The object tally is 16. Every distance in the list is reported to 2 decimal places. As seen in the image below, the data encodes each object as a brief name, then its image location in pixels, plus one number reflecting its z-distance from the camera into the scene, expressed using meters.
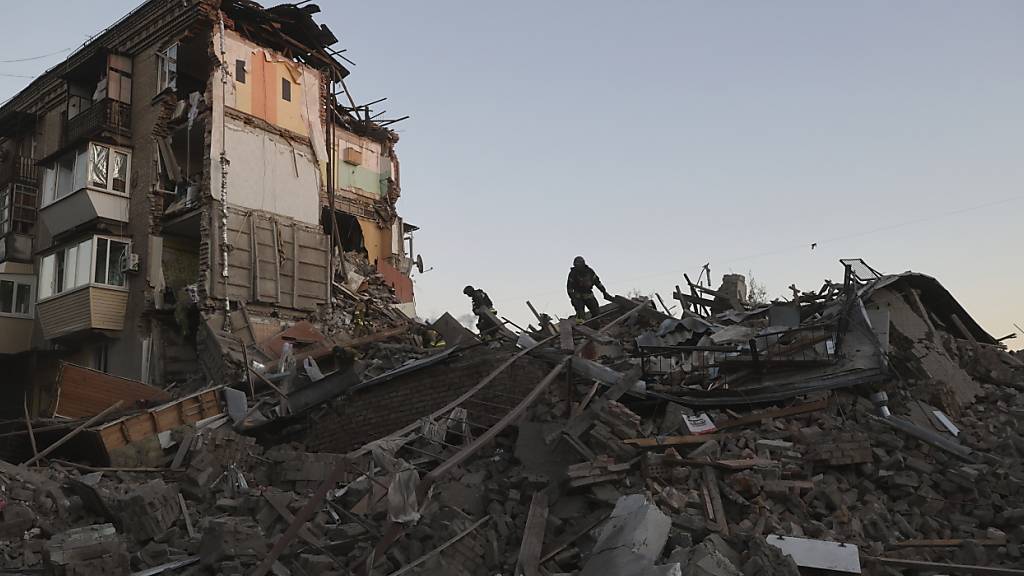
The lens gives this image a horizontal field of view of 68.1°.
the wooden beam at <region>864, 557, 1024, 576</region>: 6.00
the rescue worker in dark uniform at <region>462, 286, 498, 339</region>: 11.99
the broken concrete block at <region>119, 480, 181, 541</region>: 7.68
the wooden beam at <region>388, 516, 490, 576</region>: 6.01
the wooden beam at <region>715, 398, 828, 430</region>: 8.04
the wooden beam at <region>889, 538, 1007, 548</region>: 6.48
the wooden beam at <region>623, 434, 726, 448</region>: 7.25
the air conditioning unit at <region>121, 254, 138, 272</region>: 18.17
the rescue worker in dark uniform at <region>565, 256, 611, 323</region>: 13.62
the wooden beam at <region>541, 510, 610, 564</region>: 6.30
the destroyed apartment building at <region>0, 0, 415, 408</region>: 17.84
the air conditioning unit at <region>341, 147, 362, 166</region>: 23.23
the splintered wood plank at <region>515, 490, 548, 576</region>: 6.06
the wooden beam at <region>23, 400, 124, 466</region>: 10.99
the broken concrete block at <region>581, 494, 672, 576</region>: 5.59
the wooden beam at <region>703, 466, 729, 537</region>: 6.29
